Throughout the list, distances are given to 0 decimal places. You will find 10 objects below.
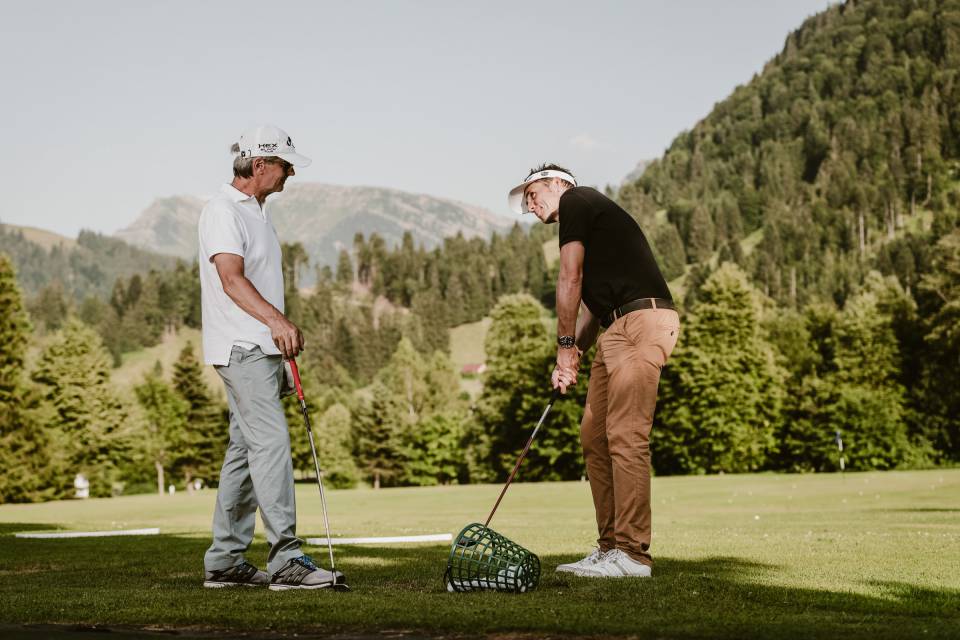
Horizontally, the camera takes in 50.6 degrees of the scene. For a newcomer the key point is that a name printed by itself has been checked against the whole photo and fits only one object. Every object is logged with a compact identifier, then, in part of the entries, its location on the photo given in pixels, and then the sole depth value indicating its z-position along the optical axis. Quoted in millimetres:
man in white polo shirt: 7012
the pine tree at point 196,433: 86500
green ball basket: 6480
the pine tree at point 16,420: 51281
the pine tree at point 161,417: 89562
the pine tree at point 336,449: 96688
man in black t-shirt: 7438
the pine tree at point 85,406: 69500
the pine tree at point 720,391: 66938
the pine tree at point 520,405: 68188
